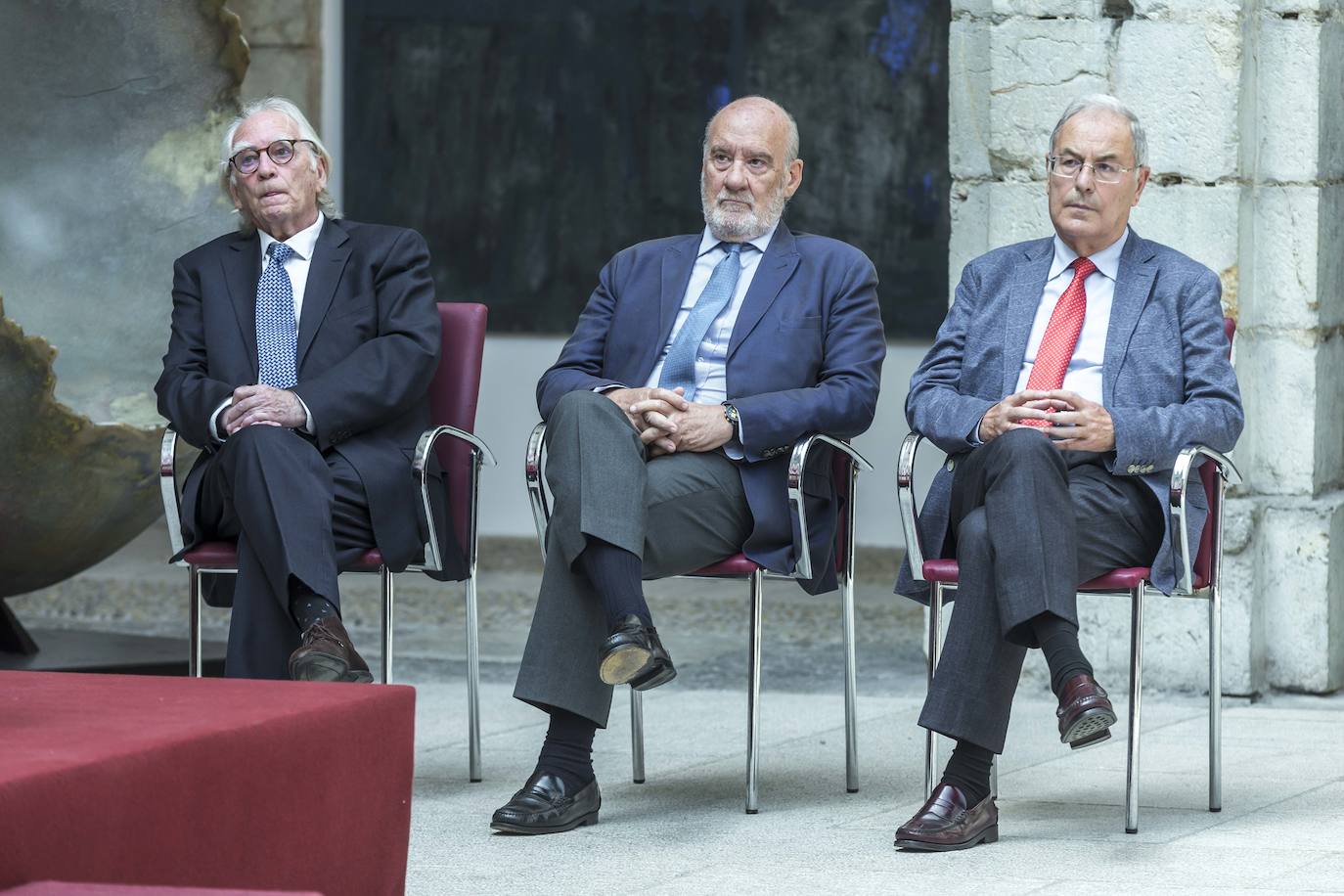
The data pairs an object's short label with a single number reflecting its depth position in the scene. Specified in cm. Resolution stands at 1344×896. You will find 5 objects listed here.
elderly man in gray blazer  705
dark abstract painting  1517
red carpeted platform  479
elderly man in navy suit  743
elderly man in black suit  768
